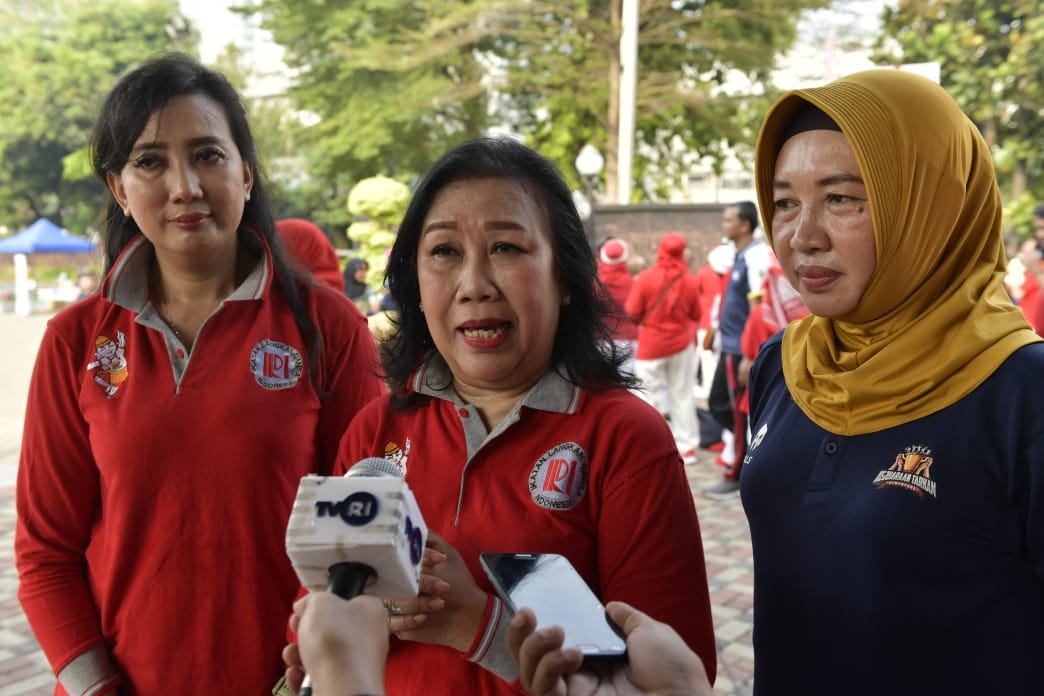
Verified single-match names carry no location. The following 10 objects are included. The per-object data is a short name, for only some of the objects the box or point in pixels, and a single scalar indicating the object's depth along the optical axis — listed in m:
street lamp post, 16.39
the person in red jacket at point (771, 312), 5.41
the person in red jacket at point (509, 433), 1.54
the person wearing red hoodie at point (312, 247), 4.12
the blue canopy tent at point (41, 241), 27.60
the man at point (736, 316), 6.79
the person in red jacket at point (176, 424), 1.88
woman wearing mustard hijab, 1.51
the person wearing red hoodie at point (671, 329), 7.89
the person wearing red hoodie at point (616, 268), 9.08
